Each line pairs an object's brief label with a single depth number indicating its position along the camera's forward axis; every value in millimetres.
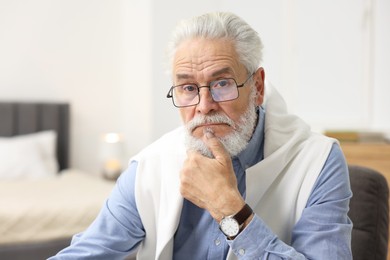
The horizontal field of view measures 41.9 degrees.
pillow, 3900
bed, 2742
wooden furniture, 3016
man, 1132
